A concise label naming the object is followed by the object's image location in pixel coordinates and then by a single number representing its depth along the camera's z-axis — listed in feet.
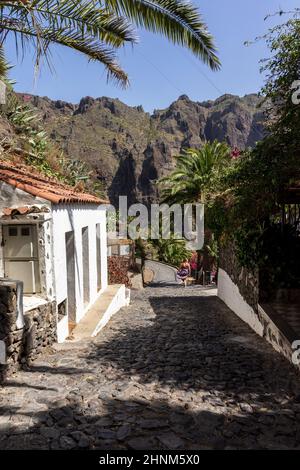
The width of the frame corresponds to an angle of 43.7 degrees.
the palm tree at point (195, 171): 71.56
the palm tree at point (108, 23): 20.04
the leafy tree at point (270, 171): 19.01
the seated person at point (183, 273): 74.95
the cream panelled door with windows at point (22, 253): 22.86
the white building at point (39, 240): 22.49
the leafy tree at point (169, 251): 105.29
